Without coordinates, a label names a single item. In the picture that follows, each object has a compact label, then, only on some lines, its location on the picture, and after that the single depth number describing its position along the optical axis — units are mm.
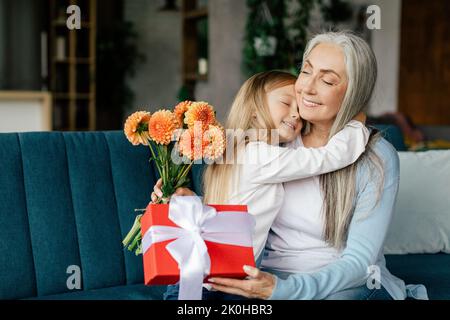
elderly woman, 1825
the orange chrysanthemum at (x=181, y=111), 1727
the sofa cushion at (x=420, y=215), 2803
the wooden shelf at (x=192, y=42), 7406
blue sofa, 2250
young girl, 1821
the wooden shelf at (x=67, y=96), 8648
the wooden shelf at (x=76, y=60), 8578
